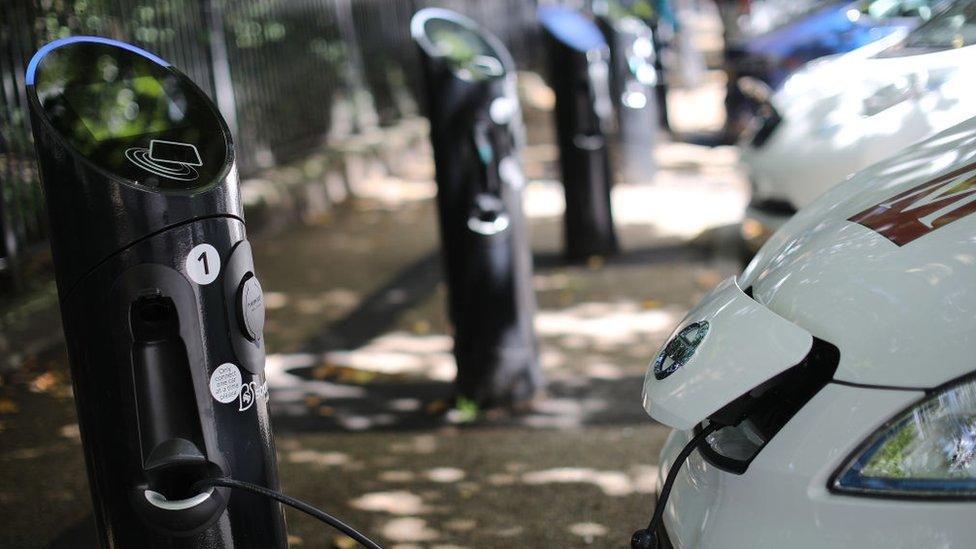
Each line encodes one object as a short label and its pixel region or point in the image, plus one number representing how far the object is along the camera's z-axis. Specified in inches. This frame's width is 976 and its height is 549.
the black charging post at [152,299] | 101.0
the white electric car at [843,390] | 78.1
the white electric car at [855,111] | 182.7
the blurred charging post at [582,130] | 293.9
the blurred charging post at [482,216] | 196.5
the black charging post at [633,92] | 384.2
